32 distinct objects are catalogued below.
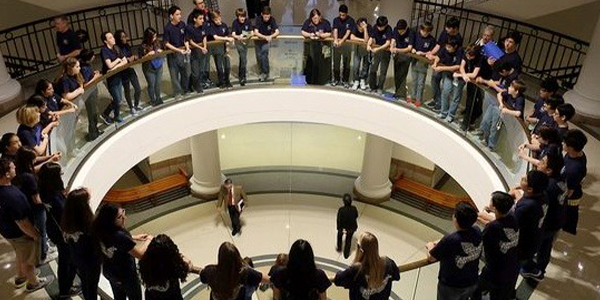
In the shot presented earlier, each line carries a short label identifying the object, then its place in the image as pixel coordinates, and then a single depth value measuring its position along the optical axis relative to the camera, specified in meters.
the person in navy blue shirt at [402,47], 8.54
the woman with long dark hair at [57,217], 4.52
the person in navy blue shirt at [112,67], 7.74
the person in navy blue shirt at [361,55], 9.02
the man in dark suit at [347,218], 9.83
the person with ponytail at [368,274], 3.80
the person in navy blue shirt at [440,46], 7.73
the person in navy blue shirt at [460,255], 4.02
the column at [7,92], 8.42
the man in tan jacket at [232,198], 11.06
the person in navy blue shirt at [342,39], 9.06
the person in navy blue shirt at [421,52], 8.25
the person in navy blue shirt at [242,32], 9.09
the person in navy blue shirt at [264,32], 9.24
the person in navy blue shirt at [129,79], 7.93
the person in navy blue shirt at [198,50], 8.66
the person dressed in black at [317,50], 9.21
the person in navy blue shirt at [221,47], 8.98
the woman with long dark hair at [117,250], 4.02
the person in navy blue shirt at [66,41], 8.29
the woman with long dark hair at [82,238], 4.11
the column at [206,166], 12.68
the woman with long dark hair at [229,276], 3.64
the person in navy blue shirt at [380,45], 8.77
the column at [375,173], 12.63
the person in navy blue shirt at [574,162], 5.13
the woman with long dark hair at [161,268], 3.66
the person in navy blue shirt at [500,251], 4.19
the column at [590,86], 8.31
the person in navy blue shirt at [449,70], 7.83
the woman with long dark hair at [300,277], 3.69
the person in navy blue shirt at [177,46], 8.46
